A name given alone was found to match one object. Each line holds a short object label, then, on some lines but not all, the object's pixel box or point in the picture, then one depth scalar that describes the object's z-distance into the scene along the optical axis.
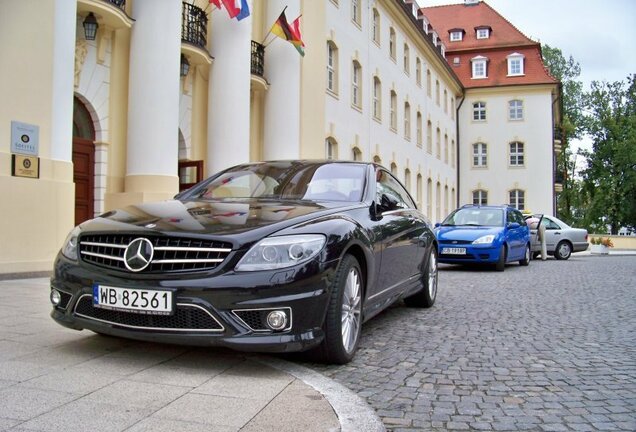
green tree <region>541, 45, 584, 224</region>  62.06
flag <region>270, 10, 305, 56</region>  17.14
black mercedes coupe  3.67
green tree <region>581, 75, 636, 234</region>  59.72
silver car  21.33
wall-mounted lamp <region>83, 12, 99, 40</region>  12.05
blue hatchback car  13.40
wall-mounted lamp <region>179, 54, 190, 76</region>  14.69
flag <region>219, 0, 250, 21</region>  14.88
